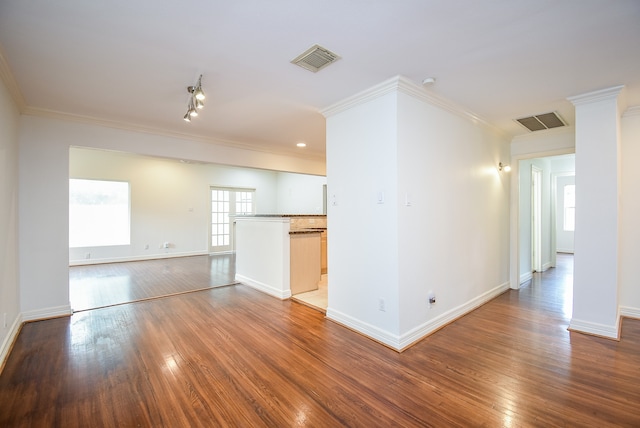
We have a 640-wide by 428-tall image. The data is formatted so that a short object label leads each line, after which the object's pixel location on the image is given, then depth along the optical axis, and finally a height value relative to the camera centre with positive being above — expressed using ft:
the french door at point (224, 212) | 28.73 +0.16
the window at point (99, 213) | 21.77 +0.03
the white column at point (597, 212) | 9.31 +0.06
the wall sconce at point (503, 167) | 13.87 +2.28
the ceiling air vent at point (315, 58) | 6.98 +3.92
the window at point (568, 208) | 26.66 +0.55
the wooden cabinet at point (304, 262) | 13.97 -2.39
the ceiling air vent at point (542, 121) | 11.66 +3.93
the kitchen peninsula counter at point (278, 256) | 13.69 -2.16
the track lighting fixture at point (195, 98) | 8.27 +3.42
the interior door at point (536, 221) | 18.44 -0.46
